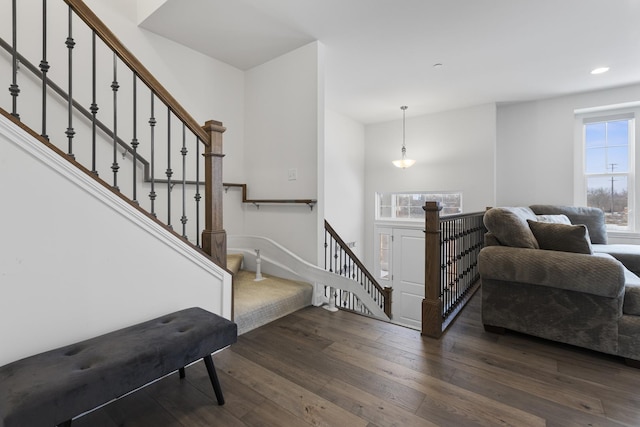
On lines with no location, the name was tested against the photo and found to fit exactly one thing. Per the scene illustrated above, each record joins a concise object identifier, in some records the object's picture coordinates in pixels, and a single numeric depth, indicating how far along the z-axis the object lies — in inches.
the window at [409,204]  194.7
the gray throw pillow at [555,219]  118.7
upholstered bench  37.0
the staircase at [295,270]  110.8
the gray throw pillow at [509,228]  84.8
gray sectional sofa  70.4
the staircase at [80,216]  49.7
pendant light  186.2
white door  194.4
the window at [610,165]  153.9
